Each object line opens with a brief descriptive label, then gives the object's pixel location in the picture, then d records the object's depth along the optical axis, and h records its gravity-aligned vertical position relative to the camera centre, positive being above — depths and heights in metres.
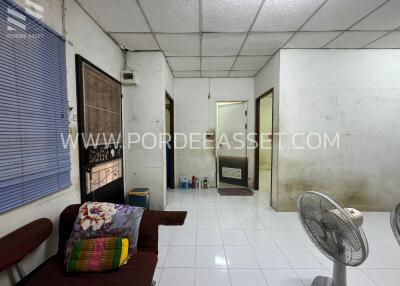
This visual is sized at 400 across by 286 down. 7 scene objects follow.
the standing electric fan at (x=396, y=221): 1.34 -0.58
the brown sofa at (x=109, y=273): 1.29 -0.91
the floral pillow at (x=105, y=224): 1.52 -0.66
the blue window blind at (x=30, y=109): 1.31 +0.22
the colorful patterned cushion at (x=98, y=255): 1.38 -0.82
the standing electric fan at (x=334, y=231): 1.18 -0.62
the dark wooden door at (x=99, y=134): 2.18 +0.04
